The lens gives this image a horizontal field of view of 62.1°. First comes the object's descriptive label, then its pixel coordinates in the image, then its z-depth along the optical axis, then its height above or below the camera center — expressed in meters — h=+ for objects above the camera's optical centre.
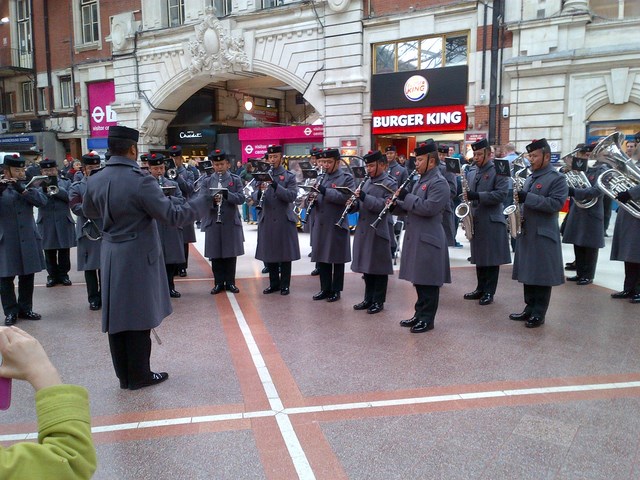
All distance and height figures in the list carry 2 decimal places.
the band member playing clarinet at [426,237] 5.42 -0.68
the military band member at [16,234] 6.02 -0.68
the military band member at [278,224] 7.29 -0.70
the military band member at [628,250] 6.66 -1.00
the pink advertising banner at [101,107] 23.91 +3.07
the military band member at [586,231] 7.48 -0.85
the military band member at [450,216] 8.94 -0.75
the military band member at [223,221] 7.29 -0.65
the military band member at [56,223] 7.68 -0.72
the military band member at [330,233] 6.86 -0.79
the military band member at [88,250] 6.61 -0.94
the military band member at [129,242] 3.97 -0.52
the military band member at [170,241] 7.16 -0.95
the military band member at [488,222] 6.43 -0.62
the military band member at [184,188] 8.50 -0.23
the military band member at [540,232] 5.47 -0.64
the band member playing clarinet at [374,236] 6.20 -0.75
